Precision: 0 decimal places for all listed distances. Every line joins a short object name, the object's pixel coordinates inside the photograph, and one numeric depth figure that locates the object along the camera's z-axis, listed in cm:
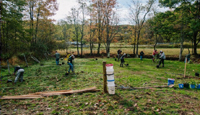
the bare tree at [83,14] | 3210
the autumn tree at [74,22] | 3291
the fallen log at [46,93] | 632
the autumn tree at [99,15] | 2947
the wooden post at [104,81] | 634
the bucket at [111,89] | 622
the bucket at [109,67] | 616
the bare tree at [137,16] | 2750
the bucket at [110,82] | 612
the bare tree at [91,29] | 3247
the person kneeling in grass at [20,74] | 948
